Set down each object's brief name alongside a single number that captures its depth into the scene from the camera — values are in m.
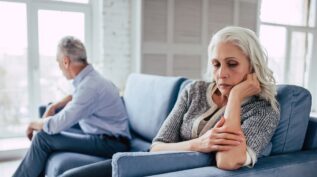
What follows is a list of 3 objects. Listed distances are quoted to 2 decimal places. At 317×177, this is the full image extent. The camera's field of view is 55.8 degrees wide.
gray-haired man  1.91
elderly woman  1.16
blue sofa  1.09
